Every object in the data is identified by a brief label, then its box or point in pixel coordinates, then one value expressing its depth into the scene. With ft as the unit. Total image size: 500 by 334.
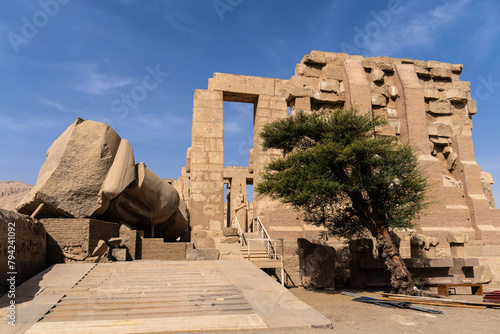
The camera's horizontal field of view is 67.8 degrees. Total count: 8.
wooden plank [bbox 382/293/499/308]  23.76
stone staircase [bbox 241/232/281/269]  31.37
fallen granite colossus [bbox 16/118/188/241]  29.37
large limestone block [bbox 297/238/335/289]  31.58
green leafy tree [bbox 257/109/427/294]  27.84
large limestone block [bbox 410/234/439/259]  36.94
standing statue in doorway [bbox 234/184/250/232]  75.31
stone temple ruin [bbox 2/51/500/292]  30.22
